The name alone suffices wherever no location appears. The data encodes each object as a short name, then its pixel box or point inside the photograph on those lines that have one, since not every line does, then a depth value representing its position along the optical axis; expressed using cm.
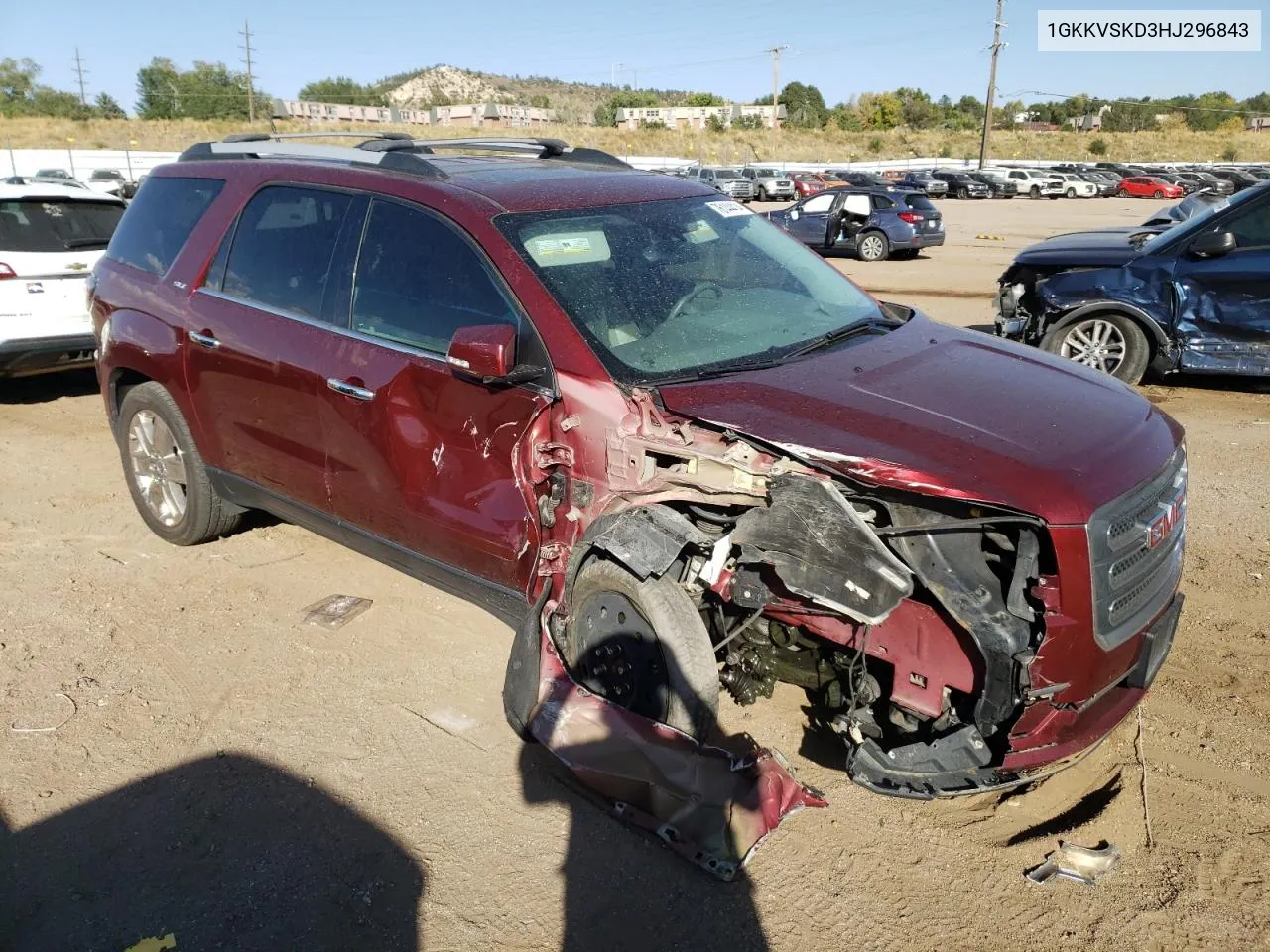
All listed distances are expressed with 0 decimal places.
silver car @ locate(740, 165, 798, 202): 3906
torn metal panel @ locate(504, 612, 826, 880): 294
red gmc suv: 274
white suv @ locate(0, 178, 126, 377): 779
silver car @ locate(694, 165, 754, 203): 3684
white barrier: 3042
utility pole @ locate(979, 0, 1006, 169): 5759
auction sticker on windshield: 432
